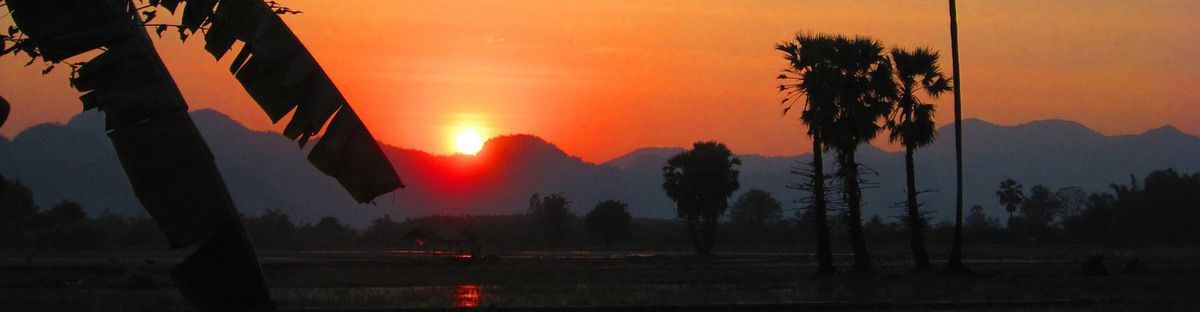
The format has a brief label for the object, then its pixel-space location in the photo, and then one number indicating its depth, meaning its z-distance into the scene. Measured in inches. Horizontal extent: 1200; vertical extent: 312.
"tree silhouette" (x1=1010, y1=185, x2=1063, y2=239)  6689.0
